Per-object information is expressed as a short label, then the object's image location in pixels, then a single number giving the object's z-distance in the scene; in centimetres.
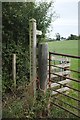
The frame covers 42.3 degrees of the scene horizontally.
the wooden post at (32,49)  159
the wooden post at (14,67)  196
